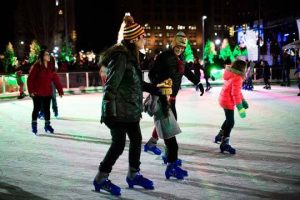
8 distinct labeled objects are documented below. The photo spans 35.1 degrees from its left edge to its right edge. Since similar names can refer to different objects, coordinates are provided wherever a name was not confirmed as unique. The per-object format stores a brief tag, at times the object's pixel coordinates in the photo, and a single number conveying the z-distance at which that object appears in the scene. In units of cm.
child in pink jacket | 676
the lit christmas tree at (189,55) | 4733
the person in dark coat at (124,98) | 447
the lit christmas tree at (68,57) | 3906
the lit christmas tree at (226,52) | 4818
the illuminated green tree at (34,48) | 4661
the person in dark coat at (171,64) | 559
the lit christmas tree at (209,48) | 6069
